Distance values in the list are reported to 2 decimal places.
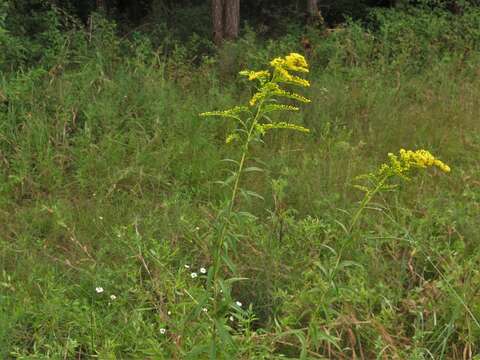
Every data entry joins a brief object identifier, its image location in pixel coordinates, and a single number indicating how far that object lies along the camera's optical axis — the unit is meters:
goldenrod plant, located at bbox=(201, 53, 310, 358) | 2.06
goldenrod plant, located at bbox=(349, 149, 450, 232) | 2.09
